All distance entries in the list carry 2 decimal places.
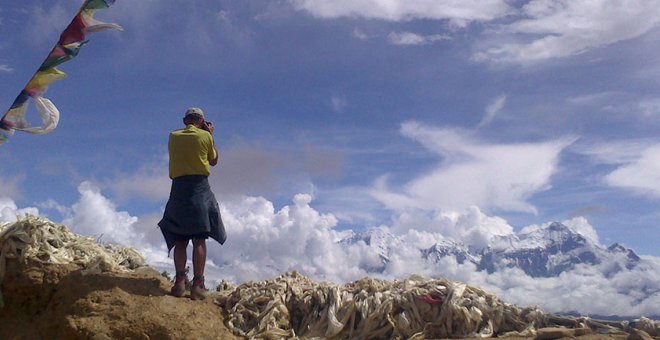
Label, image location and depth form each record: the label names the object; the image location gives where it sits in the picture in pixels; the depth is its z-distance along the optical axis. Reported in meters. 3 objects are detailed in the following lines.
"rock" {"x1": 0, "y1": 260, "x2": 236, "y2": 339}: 8.03
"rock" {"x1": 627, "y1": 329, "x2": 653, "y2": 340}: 7.49
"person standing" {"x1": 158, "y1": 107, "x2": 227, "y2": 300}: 8.98
